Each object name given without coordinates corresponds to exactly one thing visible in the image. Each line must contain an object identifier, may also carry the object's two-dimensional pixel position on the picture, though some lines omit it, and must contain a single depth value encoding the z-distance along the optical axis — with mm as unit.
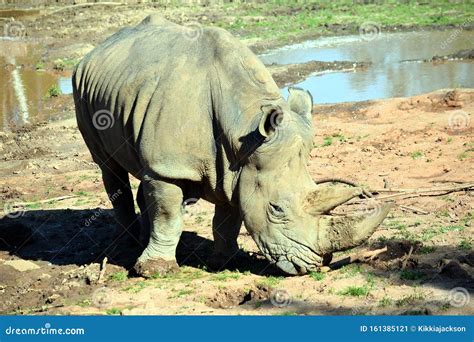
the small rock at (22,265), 20172
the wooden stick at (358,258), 16891
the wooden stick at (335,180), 20219
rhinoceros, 16156
